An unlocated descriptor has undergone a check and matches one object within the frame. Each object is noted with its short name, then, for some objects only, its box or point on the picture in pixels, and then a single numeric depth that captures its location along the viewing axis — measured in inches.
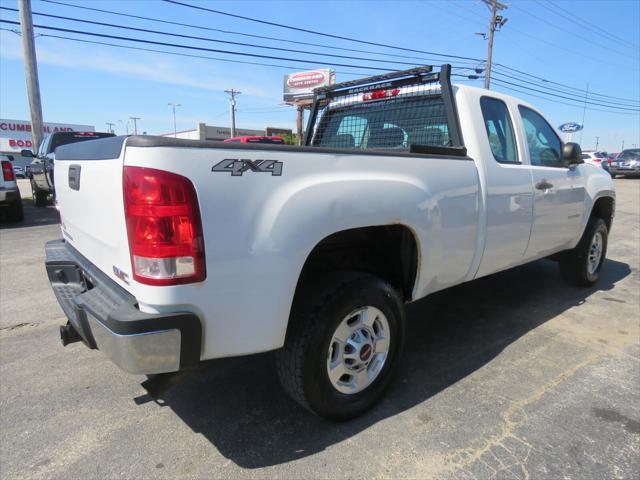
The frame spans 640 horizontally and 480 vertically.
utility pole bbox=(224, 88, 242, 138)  2229.1
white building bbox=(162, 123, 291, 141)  2236.5
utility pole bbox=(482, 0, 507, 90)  1149.7
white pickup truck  72.0
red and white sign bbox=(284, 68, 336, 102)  2145.7
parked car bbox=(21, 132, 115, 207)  393.7
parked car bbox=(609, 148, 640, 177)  909.2
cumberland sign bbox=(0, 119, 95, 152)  2081.7
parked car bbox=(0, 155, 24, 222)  343.6
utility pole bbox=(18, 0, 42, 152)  504.4
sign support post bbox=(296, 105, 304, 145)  1417.3
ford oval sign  1271.7
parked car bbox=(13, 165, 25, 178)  1475.8
